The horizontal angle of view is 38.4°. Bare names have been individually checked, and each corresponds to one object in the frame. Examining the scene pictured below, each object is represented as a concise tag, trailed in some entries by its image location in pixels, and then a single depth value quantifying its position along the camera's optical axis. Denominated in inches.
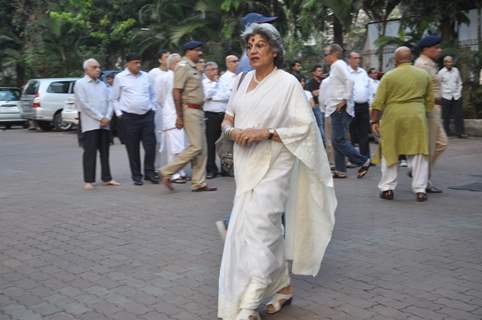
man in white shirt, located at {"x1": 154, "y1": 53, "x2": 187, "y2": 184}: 394.6
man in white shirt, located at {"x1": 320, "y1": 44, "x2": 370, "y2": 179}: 390.6
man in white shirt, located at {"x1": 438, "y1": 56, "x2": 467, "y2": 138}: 598.9
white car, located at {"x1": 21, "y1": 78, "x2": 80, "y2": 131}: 870.4
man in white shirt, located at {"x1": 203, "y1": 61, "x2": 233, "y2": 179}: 409.4
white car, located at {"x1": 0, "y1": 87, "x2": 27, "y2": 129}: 983.6
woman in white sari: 159.6
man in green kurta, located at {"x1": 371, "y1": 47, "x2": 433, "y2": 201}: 309.3
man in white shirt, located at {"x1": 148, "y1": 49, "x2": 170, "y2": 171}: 426.0
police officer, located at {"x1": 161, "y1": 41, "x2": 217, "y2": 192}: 355.6
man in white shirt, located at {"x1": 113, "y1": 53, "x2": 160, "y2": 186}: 390.3
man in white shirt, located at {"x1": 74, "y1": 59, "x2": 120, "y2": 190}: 376.8
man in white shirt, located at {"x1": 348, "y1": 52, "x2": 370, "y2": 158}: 440.1
